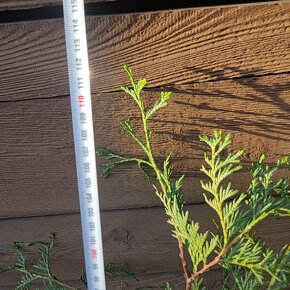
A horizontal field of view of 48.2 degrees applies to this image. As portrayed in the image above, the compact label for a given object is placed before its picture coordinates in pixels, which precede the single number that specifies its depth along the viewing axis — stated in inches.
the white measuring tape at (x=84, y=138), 7.0
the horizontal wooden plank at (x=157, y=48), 7.8
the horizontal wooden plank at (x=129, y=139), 8.4
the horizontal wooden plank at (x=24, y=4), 7.8
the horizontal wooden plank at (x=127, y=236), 9.5
